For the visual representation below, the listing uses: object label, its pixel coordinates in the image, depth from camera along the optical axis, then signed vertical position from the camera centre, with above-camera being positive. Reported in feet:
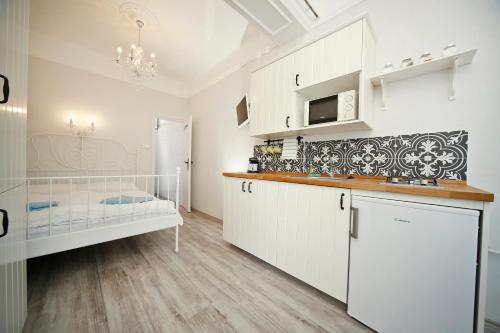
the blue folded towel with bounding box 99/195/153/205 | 5.96 -1.48
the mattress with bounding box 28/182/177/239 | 4.68 -1.70
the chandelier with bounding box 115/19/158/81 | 7.72 +4.52
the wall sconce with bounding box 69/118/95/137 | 9.96 +1.73
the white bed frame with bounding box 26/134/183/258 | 4.73 -0.60
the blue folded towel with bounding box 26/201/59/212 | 5.09 -1.49
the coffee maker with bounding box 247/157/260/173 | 8.04 -0.06
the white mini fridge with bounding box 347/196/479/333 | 2.78 -1.78
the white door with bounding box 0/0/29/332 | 2.34 -0.04
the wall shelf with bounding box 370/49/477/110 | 3.81 +2.50
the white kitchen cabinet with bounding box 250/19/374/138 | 4.61 +2.70
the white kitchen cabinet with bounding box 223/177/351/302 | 4.13 -1.86
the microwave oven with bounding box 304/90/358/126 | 4.81 +1.75
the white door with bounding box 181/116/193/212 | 12.42 -0.55
